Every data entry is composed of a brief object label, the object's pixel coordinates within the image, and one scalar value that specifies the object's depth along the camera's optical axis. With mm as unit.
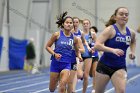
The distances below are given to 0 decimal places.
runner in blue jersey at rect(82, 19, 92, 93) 17398
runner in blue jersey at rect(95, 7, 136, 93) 10251
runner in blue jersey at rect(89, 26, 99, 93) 18284
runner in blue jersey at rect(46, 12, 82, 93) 13851
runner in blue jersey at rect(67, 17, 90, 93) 15325
